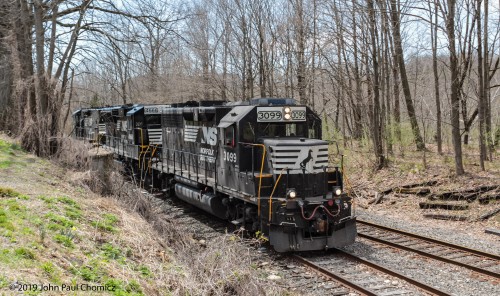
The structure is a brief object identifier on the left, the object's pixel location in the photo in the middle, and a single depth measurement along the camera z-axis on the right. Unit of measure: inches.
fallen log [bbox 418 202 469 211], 547.8
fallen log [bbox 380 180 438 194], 645.3
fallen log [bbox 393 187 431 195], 621.0
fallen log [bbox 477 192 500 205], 544.1
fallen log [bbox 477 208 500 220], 505.4
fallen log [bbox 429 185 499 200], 564.1
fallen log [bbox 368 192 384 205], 637.9
